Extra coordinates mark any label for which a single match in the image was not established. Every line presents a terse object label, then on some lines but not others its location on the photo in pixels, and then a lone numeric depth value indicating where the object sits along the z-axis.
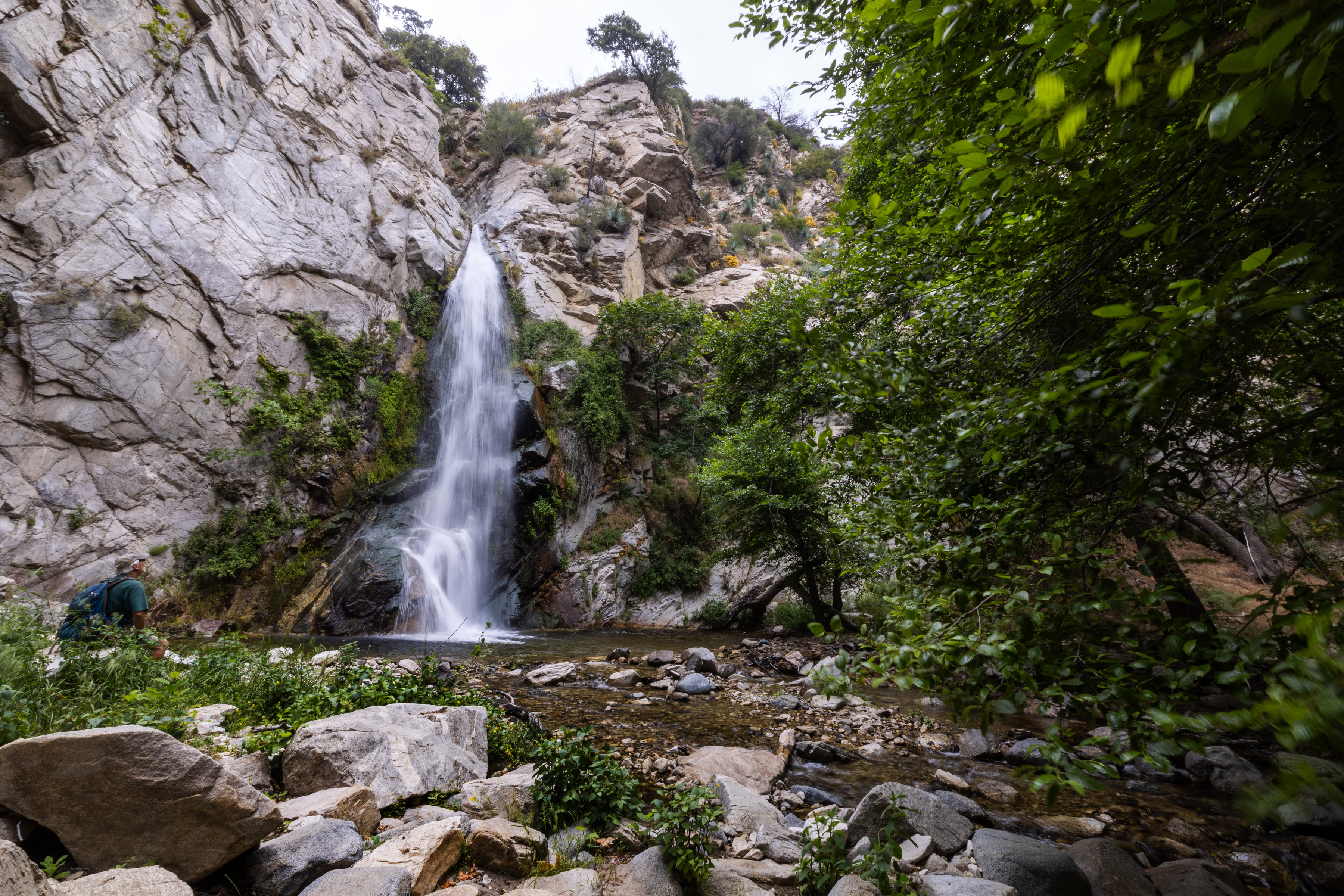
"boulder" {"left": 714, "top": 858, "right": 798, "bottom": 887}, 3.17
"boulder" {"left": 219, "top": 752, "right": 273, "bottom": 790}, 3.83
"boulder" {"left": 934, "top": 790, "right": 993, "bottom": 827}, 4.12
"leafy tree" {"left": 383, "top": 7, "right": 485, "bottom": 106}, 28.84
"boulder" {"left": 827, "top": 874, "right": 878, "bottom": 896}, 2.73
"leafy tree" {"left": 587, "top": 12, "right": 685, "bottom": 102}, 33.56
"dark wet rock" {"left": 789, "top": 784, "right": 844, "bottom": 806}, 4.54
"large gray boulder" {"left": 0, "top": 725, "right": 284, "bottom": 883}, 2.50
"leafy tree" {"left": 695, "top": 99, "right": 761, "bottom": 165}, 39.12
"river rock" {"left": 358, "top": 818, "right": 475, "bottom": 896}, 2.77
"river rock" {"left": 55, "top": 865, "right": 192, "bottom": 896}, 2.00
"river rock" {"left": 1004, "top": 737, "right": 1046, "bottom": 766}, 5.24
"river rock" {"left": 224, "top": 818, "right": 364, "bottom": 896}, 2.65
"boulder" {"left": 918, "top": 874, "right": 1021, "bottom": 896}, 2.85
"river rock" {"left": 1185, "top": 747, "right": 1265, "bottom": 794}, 4.77
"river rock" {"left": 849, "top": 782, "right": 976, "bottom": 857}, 3.52
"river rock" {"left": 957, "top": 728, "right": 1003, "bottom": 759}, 5.50
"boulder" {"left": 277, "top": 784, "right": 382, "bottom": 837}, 3.26
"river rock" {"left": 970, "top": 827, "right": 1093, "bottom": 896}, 3.06
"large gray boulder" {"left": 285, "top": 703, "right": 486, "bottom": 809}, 3.82
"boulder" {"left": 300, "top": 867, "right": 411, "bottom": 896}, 2.43
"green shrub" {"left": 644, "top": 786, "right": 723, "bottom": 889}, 2.98
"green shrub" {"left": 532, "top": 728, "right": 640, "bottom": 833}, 3.79
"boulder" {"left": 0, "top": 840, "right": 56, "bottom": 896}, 1.62
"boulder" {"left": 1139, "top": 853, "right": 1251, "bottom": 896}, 3.00
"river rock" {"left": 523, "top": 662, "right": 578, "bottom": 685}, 8.04
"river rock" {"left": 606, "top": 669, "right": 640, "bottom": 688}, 8.29
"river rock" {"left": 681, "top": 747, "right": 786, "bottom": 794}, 4.80
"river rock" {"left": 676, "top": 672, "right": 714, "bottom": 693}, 7.81
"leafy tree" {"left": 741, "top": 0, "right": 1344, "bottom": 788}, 1.27
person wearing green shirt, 5.84
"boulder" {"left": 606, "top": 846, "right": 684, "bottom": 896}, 2.91
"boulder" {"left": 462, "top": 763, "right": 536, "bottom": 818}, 3.85
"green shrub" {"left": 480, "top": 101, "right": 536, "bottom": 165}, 27.92
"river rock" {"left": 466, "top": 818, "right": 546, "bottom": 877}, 3.16
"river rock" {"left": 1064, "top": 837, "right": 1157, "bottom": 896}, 3.00
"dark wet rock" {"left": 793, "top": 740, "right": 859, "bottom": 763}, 5.53
